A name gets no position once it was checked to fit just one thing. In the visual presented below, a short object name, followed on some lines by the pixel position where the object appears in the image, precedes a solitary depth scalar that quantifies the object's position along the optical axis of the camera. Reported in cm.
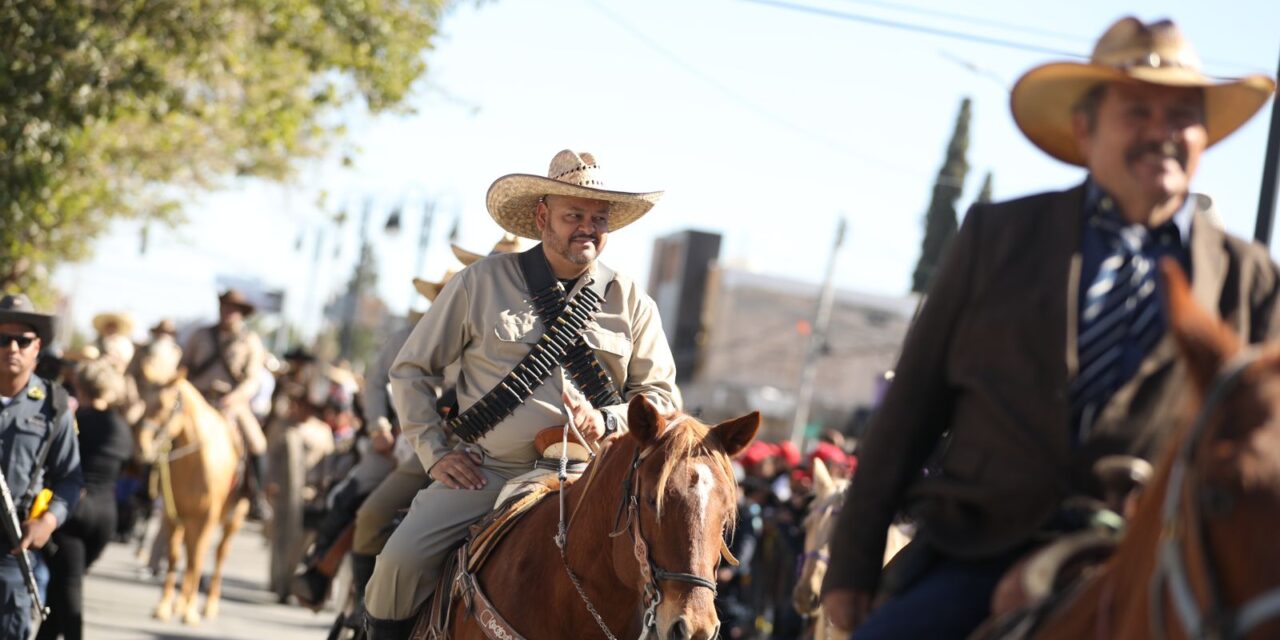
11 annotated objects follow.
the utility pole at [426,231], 5000
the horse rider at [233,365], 1836
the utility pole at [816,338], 4894
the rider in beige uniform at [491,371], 731
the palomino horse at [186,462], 1631
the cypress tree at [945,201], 5466
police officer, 880
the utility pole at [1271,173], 1046
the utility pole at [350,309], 5206
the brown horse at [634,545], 596
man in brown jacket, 375
